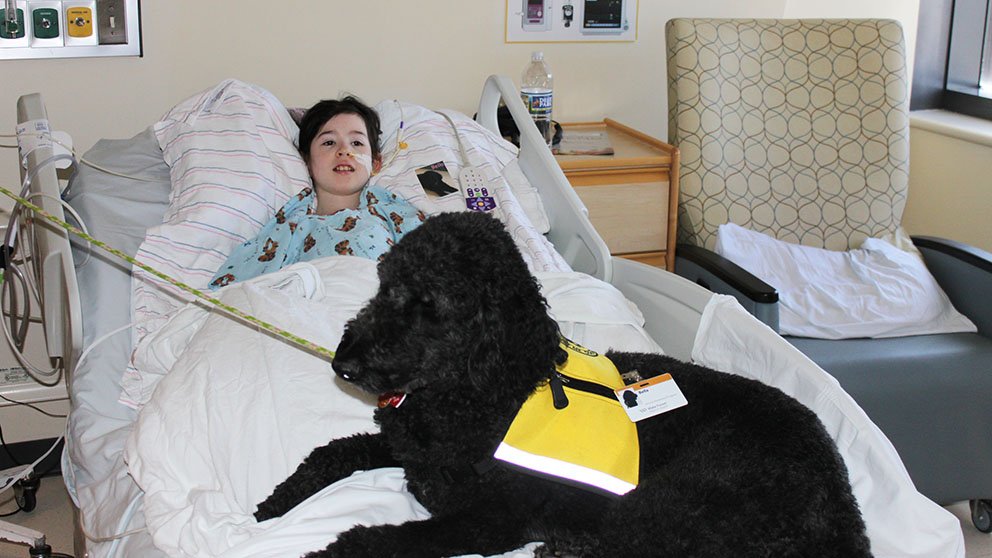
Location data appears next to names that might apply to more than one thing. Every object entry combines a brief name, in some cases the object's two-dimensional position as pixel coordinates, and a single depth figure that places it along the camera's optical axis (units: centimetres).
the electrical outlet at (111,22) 259
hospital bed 143
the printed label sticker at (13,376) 273
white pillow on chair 253
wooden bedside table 274
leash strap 152
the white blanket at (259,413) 134
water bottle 281
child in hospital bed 210
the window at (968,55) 342
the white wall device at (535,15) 305
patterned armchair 288
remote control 240
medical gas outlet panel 250
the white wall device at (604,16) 311
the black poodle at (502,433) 120
